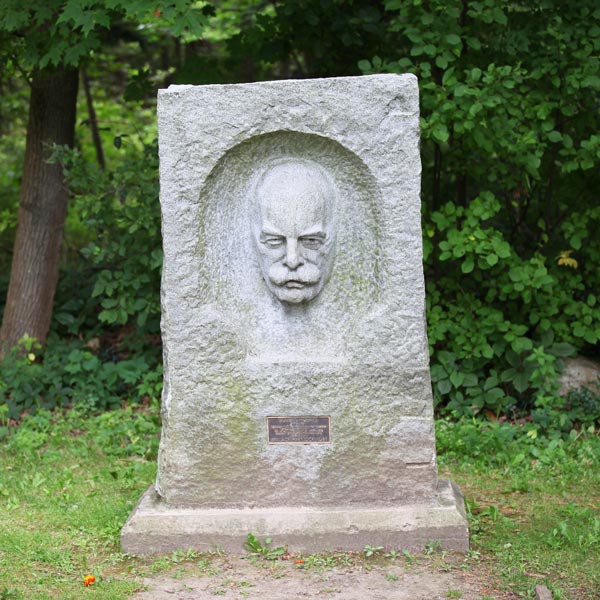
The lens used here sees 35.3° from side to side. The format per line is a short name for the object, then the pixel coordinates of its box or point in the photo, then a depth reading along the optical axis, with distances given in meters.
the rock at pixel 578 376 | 5.91
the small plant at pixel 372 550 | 3.79
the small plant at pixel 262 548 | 3.81
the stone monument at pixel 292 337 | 3.76
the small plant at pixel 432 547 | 3.80
